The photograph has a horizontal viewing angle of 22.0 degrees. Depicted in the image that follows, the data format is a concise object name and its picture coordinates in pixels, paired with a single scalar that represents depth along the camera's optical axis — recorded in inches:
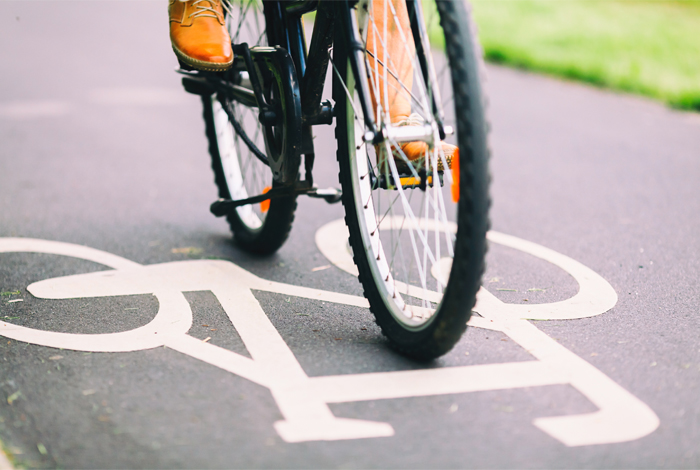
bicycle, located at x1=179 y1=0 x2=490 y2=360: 88.8
